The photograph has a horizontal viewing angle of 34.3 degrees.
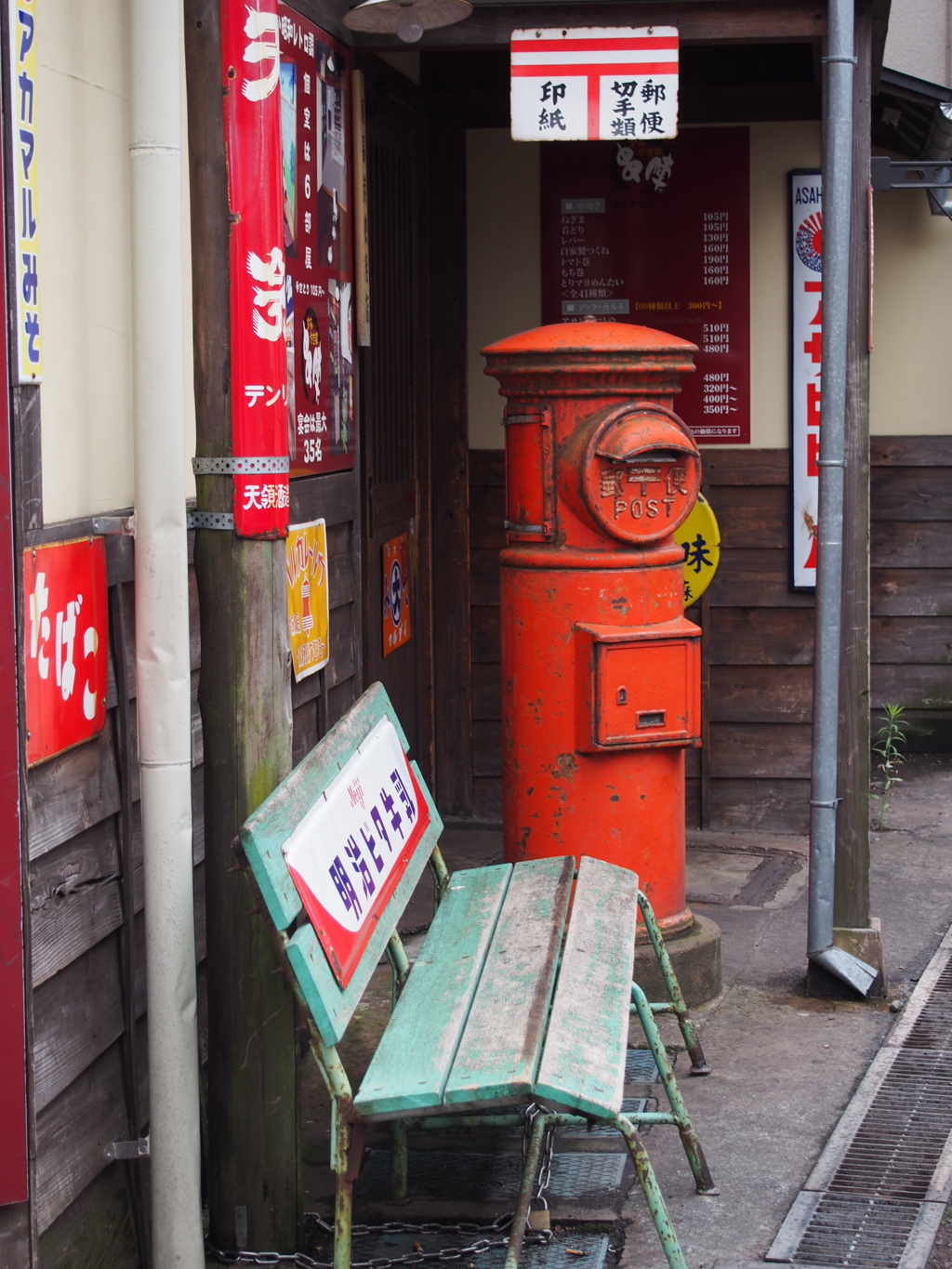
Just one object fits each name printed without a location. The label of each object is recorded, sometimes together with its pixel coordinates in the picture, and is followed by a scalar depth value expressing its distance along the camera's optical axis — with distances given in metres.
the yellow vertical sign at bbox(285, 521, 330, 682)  4.32
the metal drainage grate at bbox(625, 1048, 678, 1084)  4.10
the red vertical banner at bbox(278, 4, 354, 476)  4.32
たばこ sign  2.72
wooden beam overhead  4.61
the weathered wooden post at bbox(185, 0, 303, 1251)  3.08
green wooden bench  2.68
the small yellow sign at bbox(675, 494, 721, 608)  6.50
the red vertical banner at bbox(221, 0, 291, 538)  2.95
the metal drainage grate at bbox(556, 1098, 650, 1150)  3.82
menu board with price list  6.39
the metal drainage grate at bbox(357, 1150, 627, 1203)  3.54
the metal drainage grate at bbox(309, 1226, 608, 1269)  3.22
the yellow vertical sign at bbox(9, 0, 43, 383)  2.65
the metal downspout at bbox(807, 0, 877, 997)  4.44
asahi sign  6.37
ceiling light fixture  4.09
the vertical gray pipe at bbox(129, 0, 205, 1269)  2.96
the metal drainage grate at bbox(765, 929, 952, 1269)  3.27
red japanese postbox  4.35
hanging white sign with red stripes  4.55
